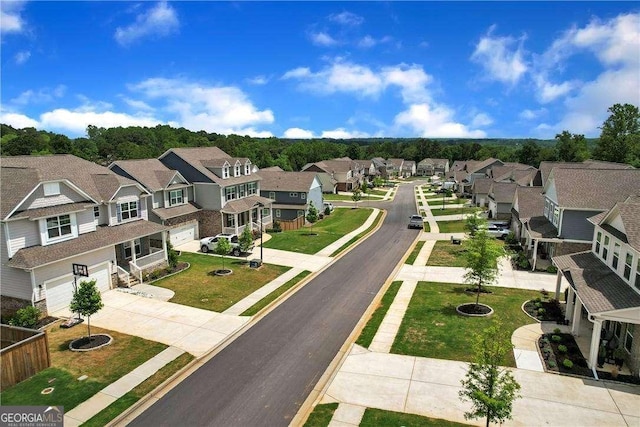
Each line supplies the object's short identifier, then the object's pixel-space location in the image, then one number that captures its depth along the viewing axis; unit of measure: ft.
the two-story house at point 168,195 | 127.44
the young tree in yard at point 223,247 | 111.34
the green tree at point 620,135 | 282.15
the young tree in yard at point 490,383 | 40.70
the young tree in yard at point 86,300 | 68.80
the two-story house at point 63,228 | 78.12
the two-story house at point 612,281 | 58.44
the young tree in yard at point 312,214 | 175.34
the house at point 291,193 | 186.19
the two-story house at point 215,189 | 143.84
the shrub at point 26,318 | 71.82
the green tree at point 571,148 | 340.10
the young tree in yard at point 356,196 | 233.14
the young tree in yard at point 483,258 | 84.23
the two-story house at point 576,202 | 109.19
